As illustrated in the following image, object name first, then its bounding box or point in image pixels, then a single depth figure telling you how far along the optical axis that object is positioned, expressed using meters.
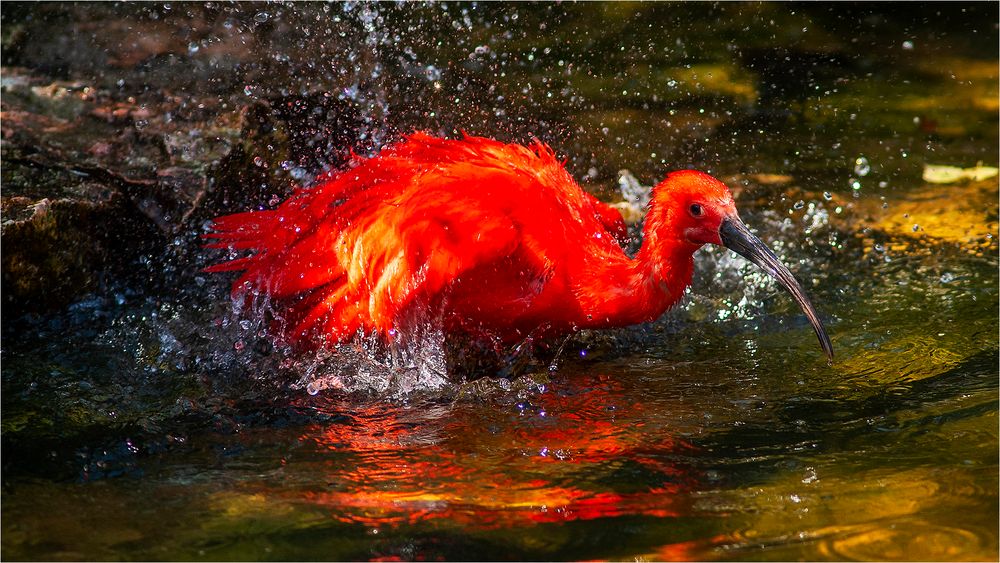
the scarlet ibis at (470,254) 8.64
